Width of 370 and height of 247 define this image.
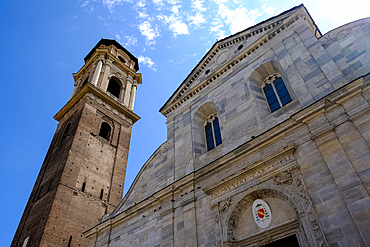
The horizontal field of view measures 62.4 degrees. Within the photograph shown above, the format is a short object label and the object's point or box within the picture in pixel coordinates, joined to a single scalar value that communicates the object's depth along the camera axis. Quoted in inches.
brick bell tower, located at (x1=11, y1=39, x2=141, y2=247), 822.5
